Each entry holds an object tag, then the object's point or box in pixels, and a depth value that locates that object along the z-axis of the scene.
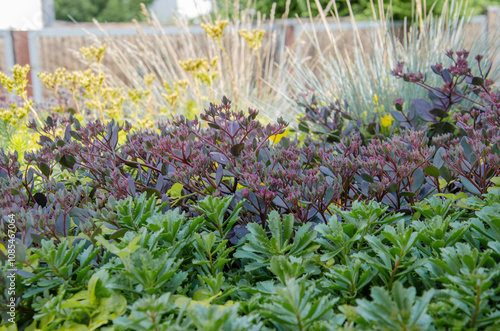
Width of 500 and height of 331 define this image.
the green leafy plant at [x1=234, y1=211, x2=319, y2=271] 0.71
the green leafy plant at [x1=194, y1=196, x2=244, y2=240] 0.72
